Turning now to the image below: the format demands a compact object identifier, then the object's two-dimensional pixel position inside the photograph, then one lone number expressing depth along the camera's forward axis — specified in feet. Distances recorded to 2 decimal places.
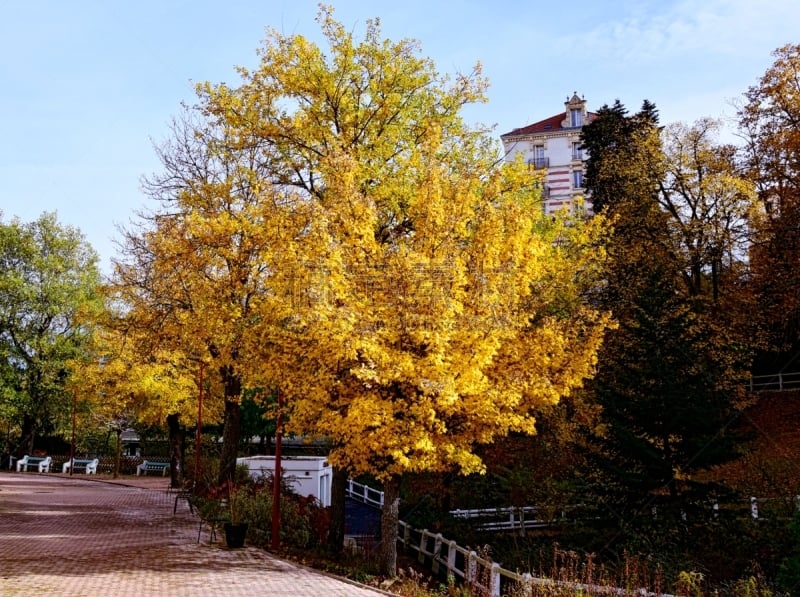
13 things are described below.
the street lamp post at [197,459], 83.79
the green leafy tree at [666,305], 59.00
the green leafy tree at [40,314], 146.10
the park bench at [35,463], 152.57
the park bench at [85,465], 154.03
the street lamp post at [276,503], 52.57
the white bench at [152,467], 157.48
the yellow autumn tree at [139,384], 104.94
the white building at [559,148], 213.66
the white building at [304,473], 86.84
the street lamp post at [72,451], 144.77
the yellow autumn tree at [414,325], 41.91
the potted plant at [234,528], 53.67
